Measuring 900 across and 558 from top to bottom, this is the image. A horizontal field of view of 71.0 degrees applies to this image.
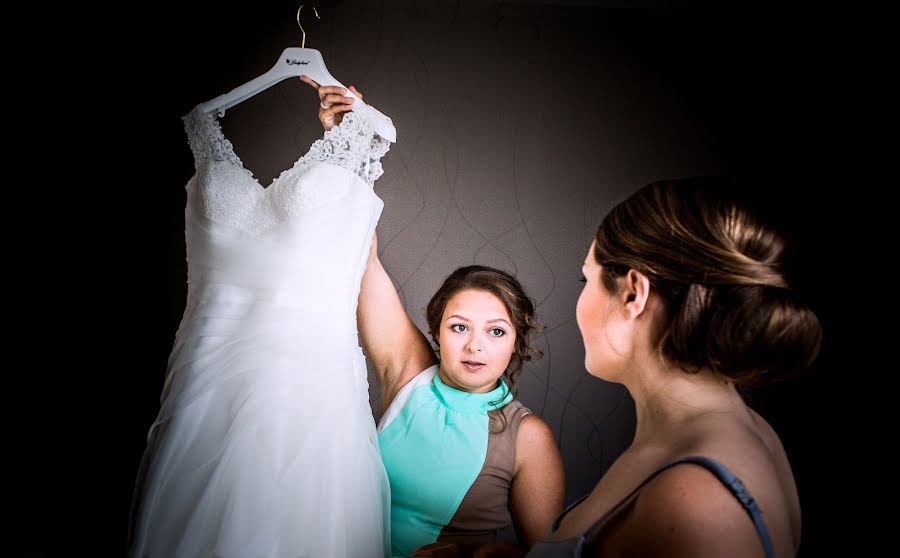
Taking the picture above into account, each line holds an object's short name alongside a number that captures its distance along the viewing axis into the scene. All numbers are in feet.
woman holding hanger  4.12
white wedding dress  3.37
